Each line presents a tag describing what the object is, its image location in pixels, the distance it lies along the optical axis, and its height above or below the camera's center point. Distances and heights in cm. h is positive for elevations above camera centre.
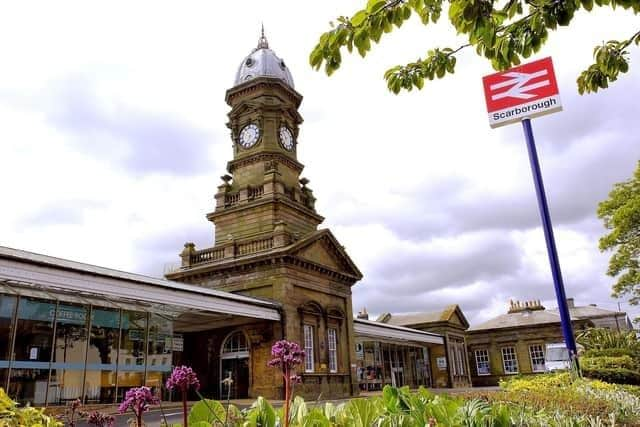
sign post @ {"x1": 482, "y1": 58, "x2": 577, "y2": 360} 1138 +579
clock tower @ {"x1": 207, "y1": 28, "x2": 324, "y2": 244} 2539 +1113
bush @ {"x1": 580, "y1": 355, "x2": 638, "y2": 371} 1362 -32
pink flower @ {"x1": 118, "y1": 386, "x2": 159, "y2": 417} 288 -13
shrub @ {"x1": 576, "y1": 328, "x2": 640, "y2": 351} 1571 +33
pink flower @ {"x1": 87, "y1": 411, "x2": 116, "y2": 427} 332 -27
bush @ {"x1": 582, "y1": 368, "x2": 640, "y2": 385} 1340 -63
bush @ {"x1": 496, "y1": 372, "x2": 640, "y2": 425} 595 -64
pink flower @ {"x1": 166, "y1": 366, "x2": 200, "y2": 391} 293 -3
